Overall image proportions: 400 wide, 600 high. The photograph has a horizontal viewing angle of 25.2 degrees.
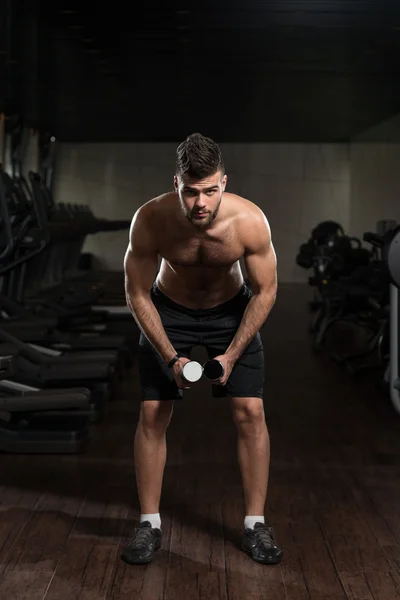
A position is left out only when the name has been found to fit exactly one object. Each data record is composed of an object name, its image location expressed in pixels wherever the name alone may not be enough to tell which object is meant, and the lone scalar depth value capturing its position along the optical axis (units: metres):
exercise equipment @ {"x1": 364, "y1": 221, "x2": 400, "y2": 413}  3.34
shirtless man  2.45
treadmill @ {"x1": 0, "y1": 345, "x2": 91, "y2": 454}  3.71
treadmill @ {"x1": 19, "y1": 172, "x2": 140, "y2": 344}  5.84
